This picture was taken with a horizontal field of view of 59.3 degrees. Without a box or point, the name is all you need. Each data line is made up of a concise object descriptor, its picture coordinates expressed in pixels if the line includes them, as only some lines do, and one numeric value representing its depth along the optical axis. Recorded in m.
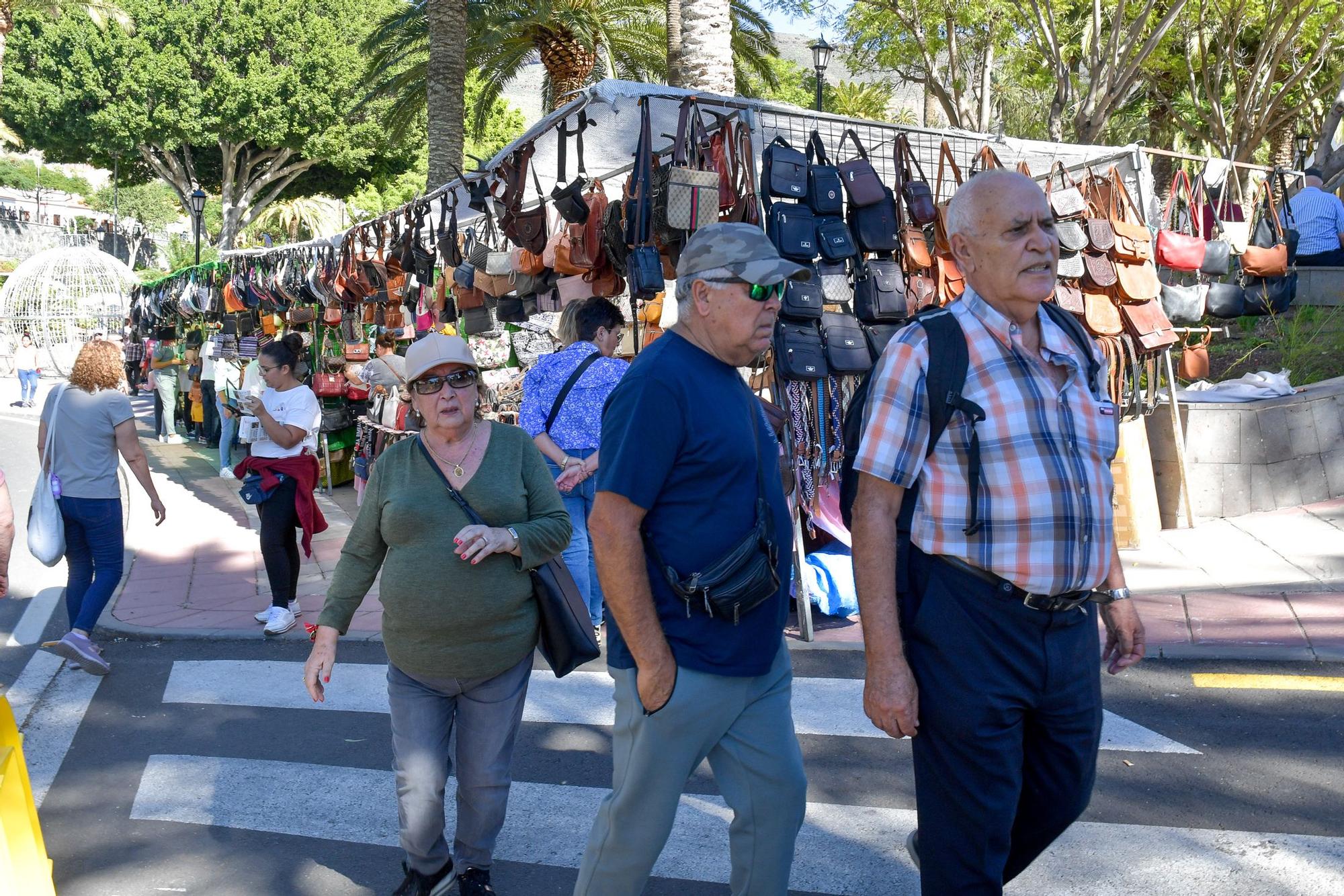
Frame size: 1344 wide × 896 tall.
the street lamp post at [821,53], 20.67
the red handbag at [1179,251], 8.57
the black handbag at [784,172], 6.13
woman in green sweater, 3.38
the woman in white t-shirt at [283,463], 7.00
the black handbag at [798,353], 5.99
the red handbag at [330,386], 12.16
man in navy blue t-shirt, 2.54
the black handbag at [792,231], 6.05
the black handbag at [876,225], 6.54
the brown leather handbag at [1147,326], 8.03
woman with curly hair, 6.19
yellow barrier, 3.14
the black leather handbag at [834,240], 6.25
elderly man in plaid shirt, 2.46
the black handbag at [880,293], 6.61
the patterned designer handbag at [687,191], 6.00
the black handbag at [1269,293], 9.35
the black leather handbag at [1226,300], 9.12
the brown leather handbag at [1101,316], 7.84
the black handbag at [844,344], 6.18
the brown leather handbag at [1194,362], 8.83
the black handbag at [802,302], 5.97
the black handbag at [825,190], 6.26
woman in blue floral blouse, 5.94
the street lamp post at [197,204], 26.31
